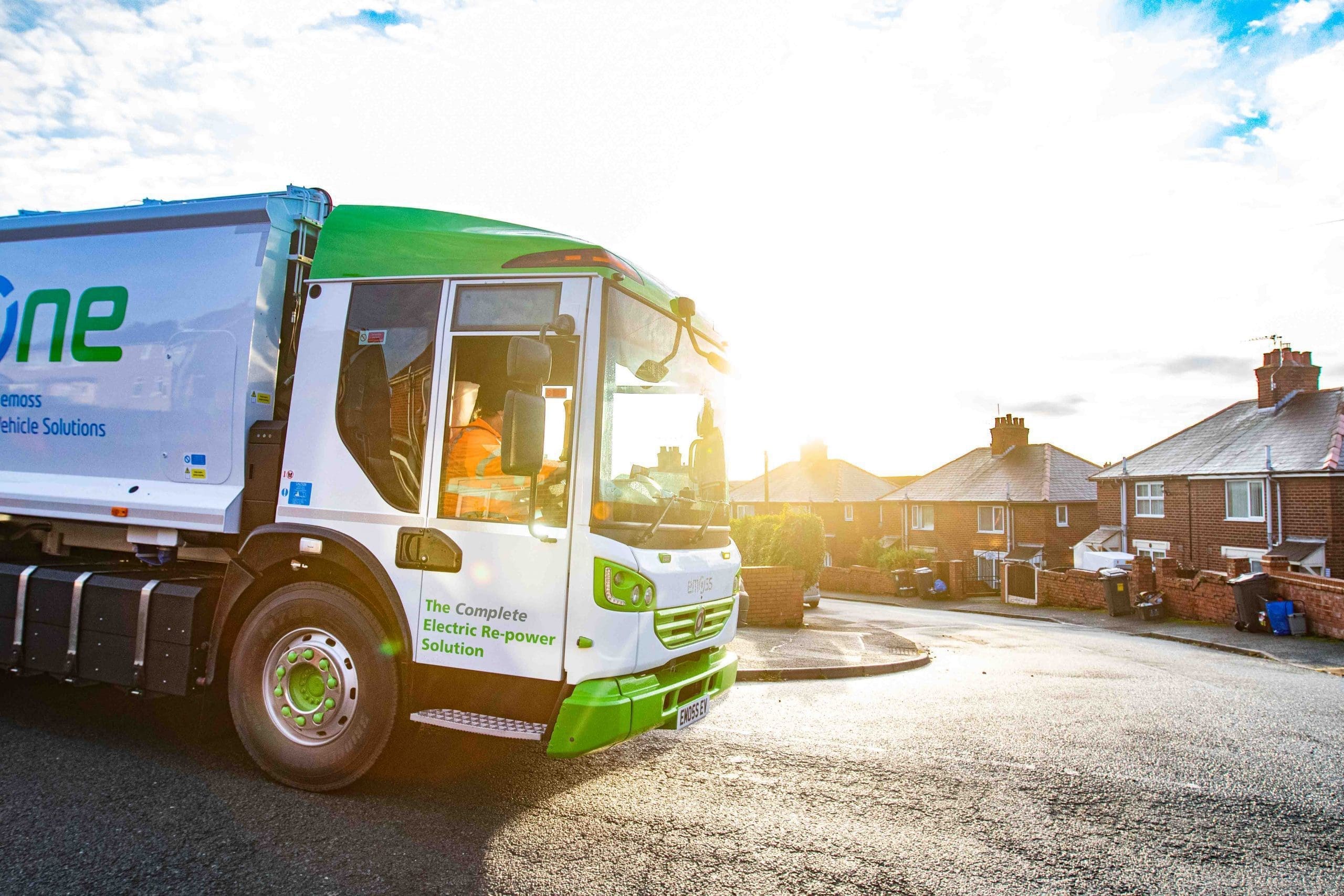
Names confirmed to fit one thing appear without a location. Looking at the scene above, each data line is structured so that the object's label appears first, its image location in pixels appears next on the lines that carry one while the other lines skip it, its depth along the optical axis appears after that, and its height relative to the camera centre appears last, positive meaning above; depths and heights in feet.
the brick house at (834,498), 173.06 +7.26
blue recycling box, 59.16 -4.24
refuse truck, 13.43 +0.45
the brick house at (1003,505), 140.15 +6.15
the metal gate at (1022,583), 100.58 -5.00
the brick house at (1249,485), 85.81 +7.69
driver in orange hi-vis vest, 13.82 +0.61
